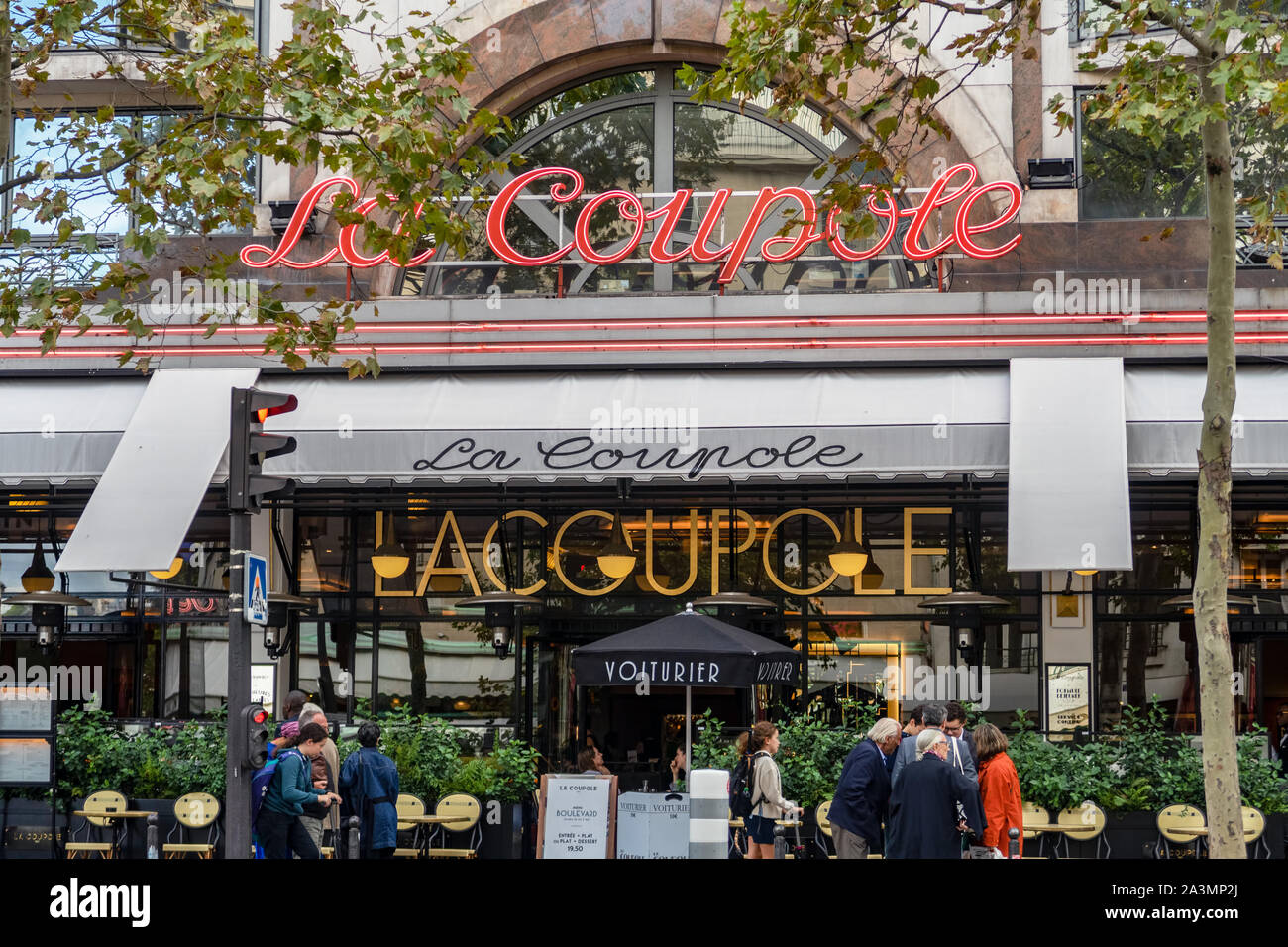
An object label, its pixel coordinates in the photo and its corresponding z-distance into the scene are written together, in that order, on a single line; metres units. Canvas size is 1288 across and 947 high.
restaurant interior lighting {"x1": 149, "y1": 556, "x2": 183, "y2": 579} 17.00
